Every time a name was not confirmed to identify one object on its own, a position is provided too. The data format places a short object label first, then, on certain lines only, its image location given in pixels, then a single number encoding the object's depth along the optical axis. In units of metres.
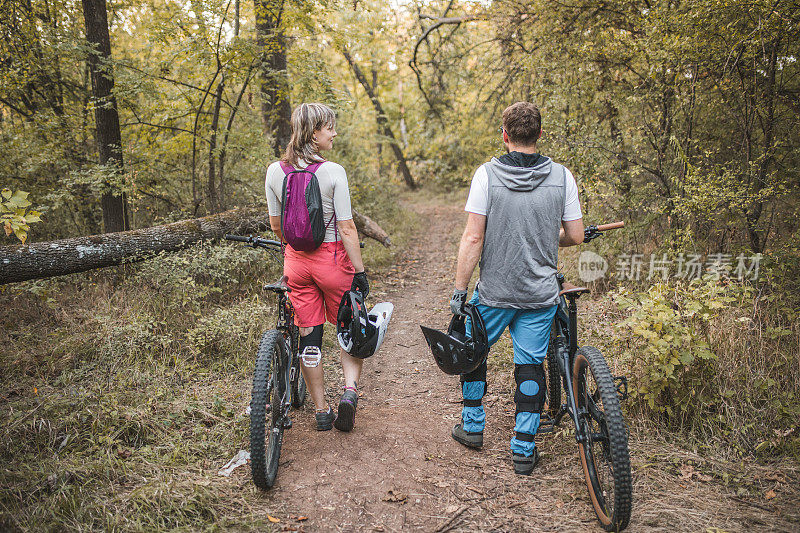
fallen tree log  4.52
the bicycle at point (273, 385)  2.66
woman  3.13
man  2.82
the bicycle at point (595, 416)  2.34
